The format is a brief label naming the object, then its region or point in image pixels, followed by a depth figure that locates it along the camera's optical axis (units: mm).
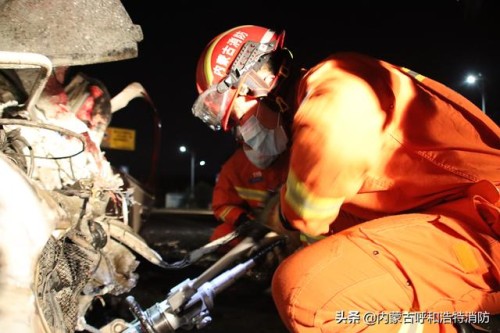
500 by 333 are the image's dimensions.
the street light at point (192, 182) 30294
